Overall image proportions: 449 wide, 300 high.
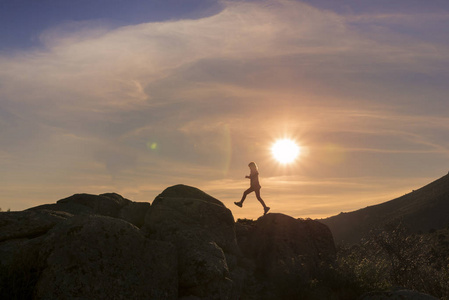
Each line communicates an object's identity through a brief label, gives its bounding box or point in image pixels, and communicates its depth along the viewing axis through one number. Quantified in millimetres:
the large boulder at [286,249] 15305
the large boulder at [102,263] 9062
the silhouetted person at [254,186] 20516
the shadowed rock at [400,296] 13523
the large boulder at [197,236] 11375
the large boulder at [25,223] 10992
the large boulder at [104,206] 15922
